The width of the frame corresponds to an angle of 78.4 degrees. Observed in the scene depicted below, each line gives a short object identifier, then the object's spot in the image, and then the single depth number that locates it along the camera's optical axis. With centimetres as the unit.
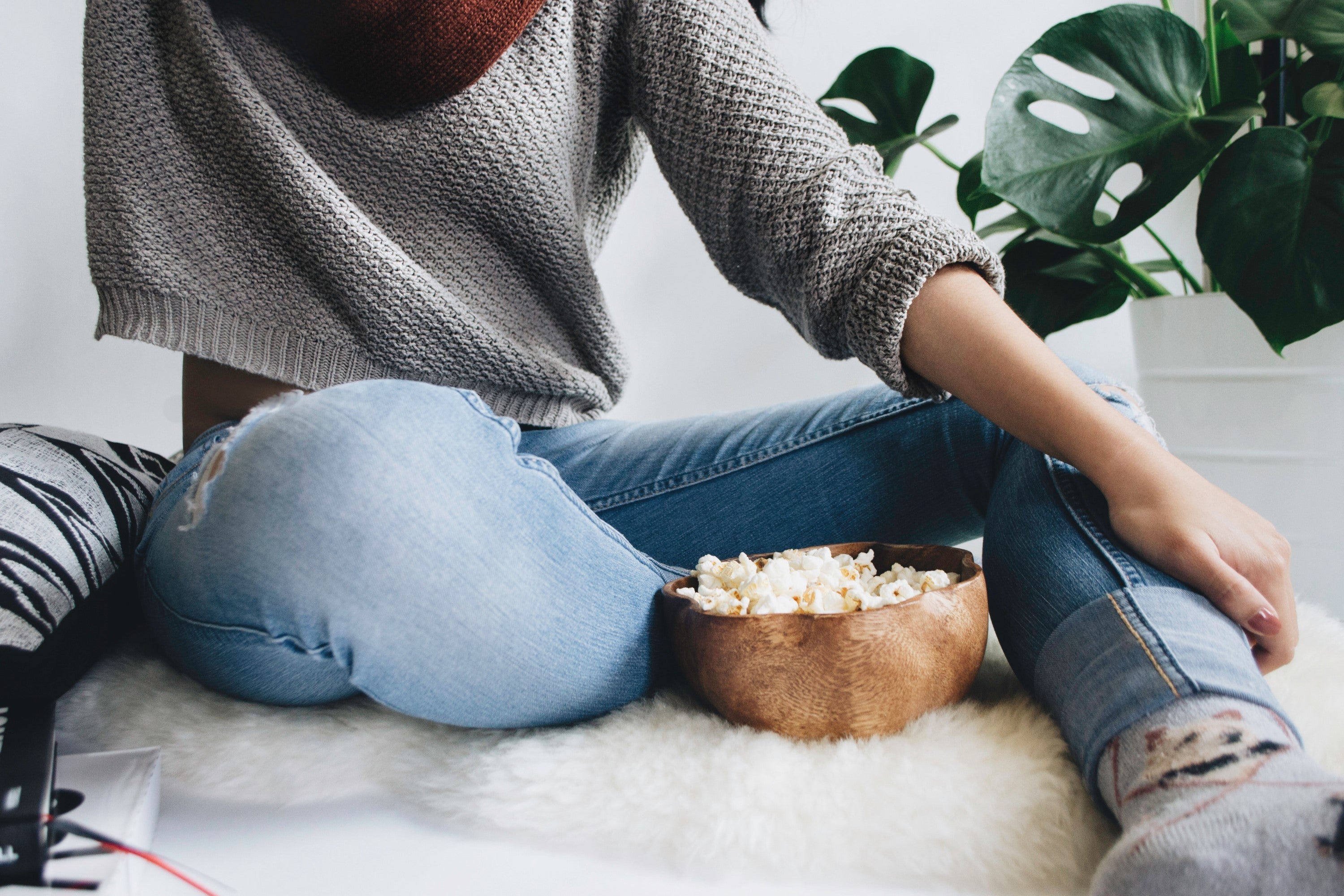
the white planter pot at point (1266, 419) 100
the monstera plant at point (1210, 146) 83
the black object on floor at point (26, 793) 39
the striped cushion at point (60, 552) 50
